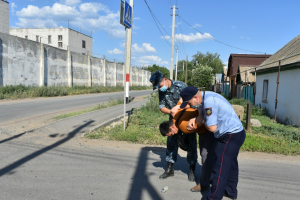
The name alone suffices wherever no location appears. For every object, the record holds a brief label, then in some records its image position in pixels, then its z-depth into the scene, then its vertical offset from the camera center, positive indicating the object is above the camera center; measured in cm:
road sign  706 +210
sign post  689 +205
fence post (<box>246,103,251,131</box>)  773 -103
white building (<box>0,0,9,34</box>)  3456 +961
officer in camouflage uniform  391 -41
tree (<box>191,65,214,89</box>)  3619 +118
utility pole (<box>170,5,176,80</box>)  2439 +329
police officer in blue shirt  298 -58
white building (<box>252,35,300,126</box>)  969 +7
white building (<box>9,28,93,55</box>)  5806 +1161
